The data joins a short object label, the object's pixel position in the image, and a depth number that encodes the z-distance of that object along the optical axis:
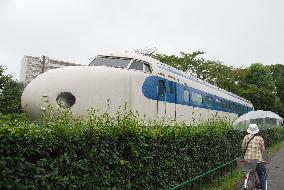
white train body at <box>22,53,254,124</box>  6.39
